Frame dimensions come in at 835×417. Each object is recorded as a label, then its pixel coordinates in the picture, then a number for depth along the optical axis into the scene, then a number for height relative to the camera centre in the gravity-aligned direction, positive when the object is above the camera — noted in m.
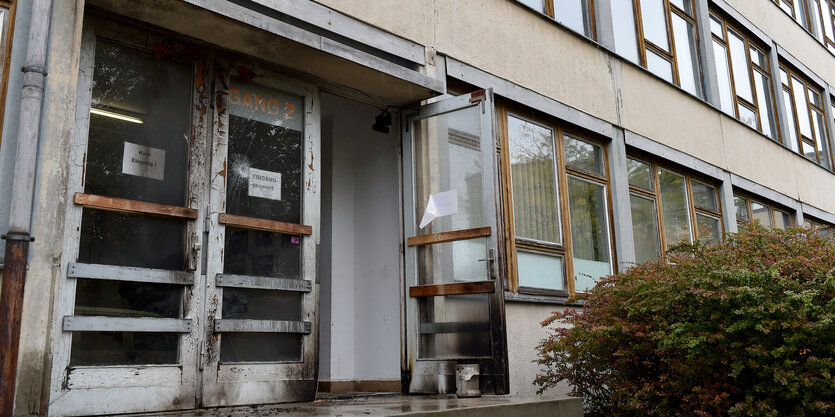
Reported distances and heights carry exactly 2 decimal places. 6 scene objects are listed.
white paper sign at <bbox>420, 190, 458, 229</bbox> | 6.66 +1.39
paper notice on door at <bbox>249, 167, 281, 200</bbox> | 5.88 +1.44
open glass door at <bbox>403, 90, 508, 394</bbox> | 6.43 +1.04
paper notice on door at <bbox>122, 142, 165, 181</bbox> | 5.16 +1.44
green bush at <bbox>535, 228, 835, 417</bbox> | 5.71 +0.16
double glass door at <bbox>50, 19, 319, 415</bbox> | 4.80 +0.96
